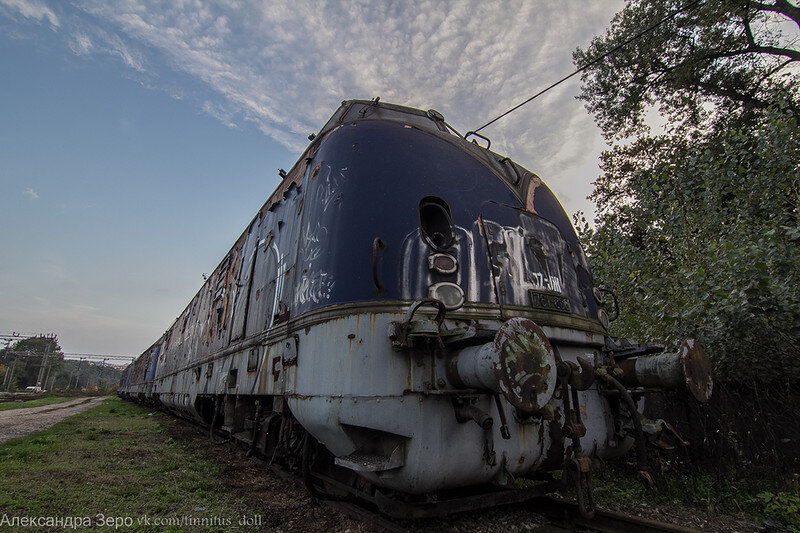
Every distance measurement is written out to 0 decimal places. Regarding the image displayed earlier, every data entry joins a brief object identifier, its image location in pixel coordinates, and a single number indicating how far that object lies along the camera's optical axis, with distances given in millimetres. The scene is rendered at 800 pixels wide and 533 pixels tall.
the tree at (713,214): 4770
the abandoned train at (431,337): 2562
